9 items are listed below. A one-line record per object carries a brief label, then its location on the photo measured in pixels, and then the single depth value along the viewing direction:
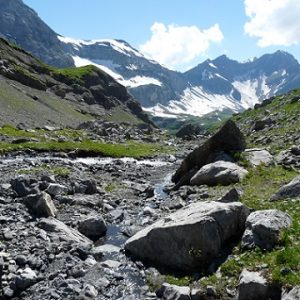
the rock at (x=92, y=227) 17.63
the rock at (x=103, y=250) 15.37
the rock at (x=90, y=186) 24.87
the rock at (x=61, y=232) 16.15
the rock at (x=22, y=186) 21.27
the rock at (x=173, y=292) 11.98
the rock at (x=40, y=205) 18.61
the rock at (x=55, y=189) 22.40
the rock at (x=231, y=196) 17.47
